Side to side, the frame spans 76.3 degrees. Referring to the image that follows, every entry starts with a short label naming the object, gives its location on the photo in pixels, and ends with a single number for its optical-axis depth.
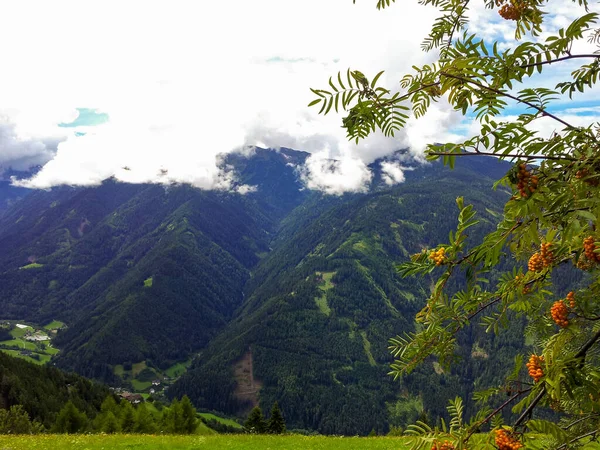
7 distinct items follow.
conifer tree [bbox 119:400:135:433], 42.06
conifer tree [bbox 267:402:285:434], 44.53
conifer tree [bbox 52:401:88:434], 44.31
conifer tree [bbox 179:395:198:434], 43.28
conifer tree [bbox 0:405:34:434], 39.84
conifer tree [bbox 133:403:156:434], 41.62
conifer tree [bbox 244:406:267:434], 44.66
